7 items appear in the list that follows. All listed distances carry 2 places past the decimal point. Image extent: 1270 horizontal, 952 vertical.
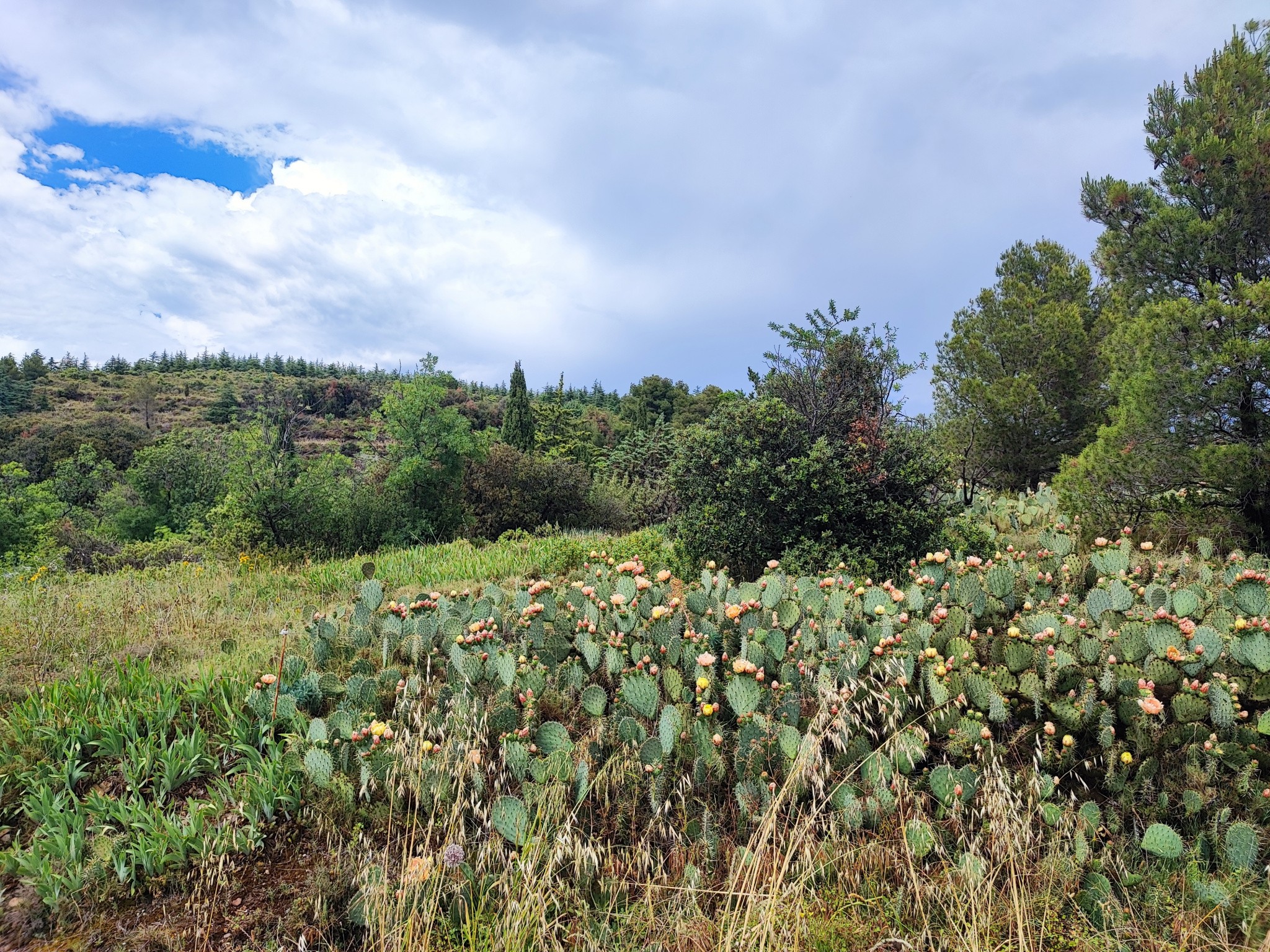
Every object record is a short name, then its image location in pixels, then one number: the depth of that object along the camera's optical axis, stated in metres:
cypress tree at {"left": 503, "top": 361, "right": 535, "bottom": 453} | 22.23
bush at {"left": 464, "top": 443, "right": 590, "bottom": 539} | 12.78
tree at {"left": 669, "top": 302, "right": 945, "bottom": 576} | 5.69
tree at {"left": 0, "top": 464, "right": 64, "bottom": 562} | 14.23
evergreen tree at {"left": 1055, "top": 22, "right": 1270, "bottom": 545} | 6.09
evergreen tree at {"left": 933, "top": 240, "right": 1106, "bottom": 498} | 12.23
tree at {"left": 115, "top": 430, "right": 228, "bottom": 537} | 15.73
